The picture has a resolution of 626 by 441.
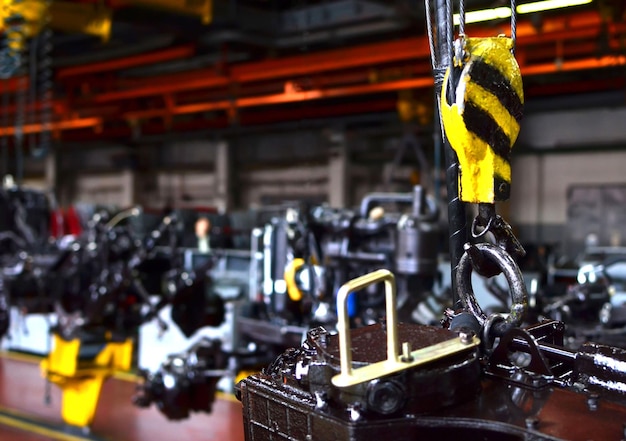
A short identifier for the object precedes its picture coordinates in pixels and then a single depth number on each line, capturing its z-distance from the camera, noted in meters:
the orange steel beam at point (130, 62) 7.85
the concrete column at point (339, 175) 10.87
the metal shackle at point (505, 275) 1.26
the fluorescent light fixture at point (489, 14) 2.66
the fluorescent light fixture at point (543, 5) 3.03
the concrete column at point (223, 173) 12.68
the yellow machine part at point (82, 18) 5.65
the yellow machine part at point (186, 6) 5.45
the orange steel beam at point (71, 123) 10.87
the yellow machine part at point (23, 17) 4.41
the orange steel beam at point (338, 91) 6.12
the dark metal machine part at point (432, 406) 1.02
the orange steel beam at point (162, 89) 8.29
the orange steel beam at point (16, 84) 7.77
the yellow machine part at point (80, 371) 4.80
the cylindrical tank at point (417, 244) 3.53
